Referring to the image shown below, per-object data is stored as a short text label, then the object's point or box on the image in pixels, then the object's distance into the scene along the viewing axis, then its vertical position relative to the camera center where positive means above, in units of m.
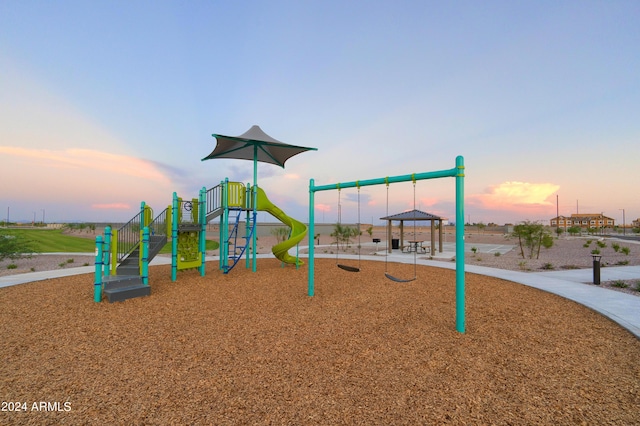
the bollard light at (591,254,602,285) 9.05 -1.50
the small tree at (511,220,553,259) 16.11 -0.69
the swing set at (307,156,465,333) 5.39 +0.01
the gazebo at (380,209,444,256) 18.20 +0.21
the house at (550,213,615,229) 109.26 +0.95
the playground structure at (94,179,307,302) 7.86 -0.55
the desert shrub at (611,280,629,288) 8.73 -1.90
